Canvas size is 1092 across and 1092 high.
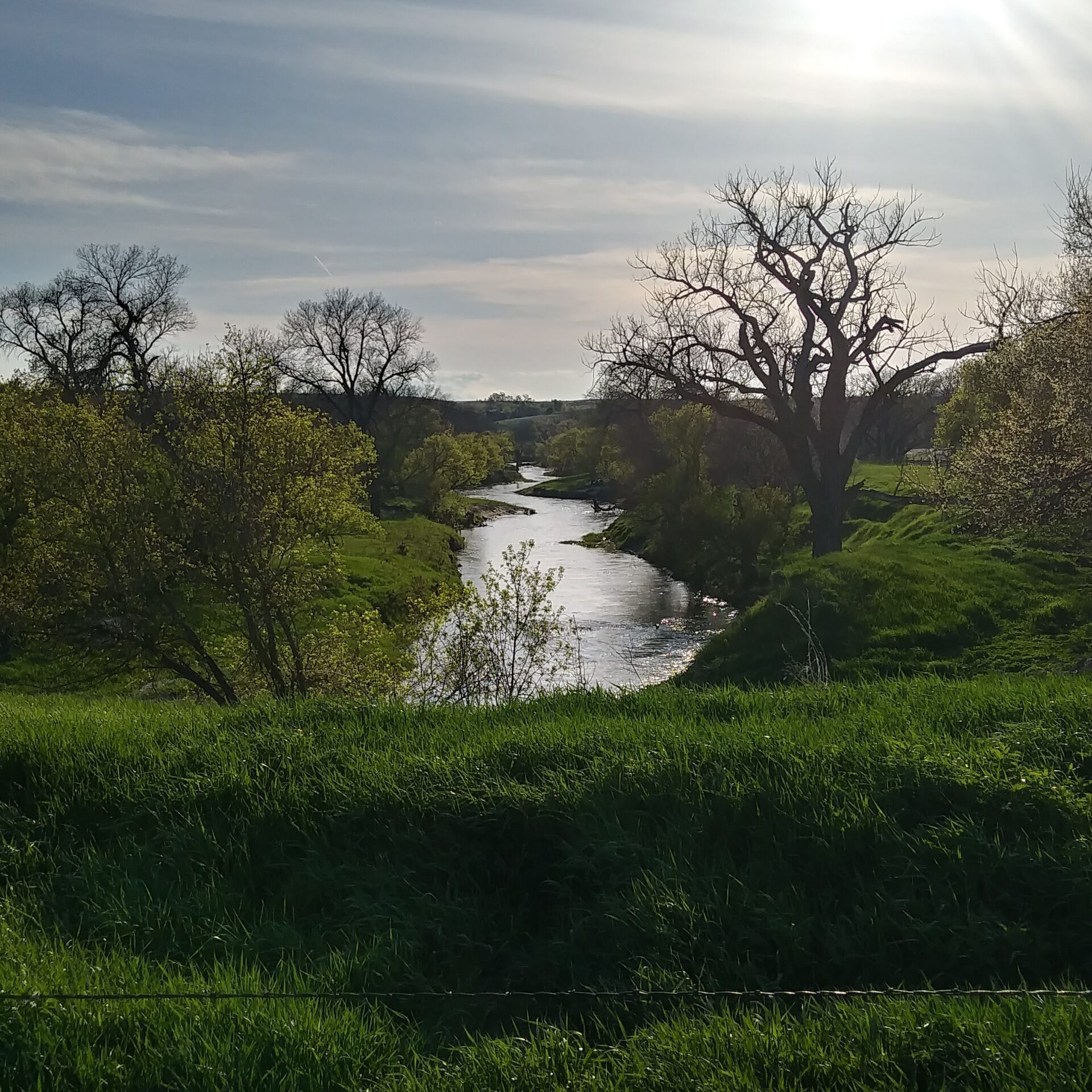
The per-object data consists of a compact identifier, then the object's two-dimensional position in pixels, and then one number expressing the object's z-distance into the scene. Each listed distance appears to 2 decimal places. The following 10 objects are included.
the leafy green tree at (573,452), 86.16
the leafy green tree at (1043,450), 14.65
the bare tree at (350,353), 61.22
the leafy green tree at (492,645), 13.11
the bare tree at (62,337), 49.53
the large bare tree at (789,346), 24.98
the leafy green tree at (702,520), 40.34
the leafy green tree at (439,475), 68.94
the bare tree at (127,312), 49.09
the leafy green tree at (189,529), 15.85
